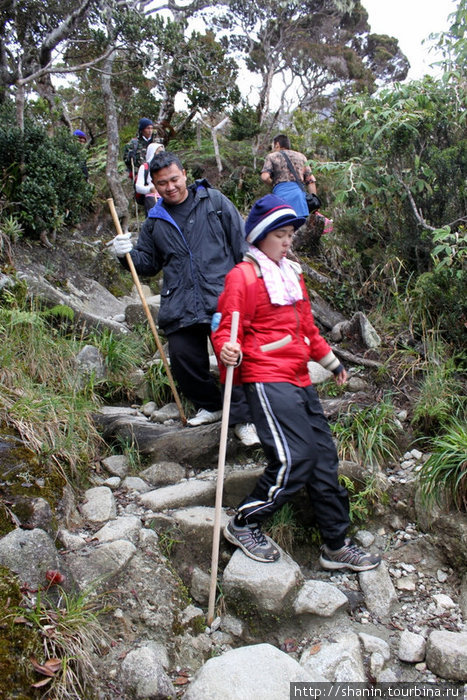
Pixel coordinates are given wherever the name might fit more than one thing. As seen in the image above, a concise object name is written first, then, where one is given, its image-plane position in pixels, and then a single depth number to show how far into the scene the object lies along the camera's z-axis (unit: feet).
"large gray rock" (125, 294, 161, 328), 21.12
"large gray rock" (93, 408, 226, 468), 14.15
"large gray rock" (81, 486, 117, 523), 11.78
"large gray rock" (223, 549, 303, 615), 10.27
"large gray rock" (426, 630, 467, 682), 9.21
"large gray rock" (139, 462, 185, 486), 13.76
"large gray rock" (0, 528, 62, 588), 8.81
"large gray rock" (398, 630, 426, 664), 9.77
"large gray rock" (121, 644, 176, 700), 8.31
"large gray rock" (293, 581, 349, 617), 10.40
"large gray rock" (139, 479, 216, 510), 12.55
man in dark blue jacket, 13.84
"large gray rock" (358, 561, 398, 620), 10.96
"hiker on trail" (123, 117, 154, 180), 29.84
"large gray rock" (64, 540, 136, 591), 9.71
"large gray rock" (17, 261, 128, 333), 19.19
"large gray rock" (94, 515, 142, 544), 11.00
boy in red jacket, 10.47
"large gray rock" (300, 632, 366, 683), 9.31
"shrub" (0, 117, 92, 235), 21.93
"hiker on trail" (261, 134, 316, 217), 22.43
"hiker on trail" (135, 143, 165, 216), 25.72
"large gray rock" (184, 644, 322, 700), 8.00
